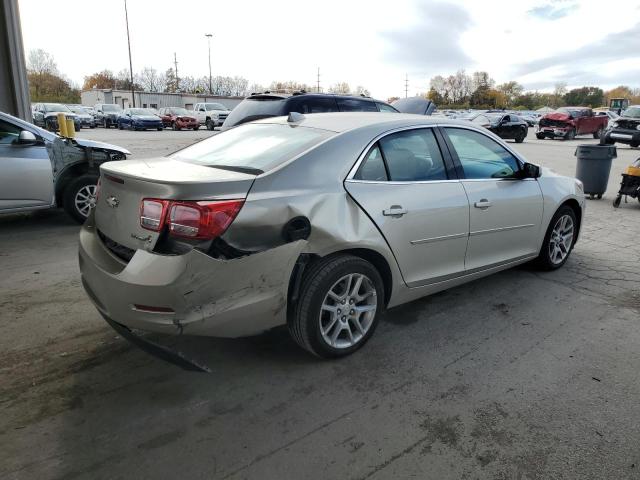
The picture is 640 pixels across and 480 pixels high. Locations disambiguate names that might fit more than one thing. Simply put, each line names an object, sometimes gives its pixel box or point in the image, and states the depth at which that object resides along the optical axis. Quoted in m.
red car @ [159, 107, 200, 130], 34.78
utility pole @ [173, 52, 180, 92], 89.37
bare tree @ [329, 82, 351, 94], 102.65
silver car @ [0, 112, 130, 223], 6.12
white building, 56.41
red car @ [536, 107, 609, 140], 26.48
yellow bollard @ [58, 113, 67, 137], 7.49
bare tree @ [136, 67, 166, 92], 93.94
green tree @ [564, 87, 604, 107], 95.06
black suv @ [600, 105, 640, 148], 21.31
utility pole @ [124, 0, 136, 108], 52.41
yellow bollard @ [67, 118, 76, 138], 7.60
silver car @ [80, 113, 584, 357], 2.60
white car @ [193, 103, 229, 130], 35.19
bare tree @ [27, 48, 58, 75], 76.94
